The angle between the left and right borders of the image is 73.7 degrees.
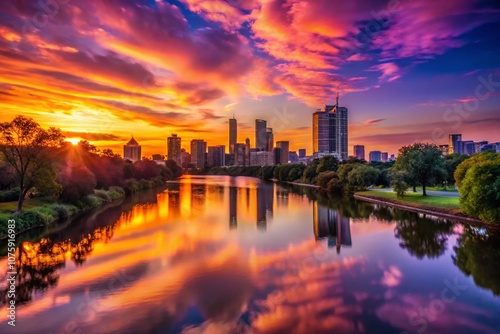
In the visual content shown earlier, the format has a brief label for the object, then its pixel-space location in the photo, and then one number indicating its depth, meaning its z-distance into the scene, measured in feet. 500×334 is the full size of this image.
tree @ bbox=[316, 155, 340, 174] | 288.80
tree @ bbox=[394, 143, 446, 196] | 148.56
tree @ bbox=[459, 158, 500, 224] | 89.86
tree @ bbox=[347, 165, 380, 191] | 198.18
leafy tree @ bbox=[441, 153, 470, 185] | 190.08
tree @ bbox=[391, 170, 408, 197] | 149.07
